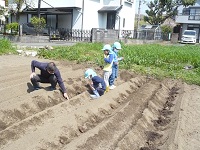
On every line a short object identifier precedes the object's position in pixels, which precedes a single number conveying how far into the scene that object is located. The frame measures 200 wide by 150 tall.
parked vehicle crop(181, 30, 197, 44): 22.36
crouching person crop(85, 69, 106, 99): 4.50
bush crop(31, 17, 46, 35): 13.09
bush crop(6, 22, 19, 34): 12.80
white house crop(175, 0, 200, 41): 27.04
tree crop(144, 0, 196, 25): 24.59
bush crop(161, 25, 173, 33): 22.85
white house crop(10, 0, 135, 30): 16.65
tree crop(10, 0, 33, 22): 13.30
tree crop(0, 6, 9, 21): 13.34
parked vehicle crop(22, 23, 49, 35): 15.43
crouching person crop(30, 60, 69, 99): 3.99
